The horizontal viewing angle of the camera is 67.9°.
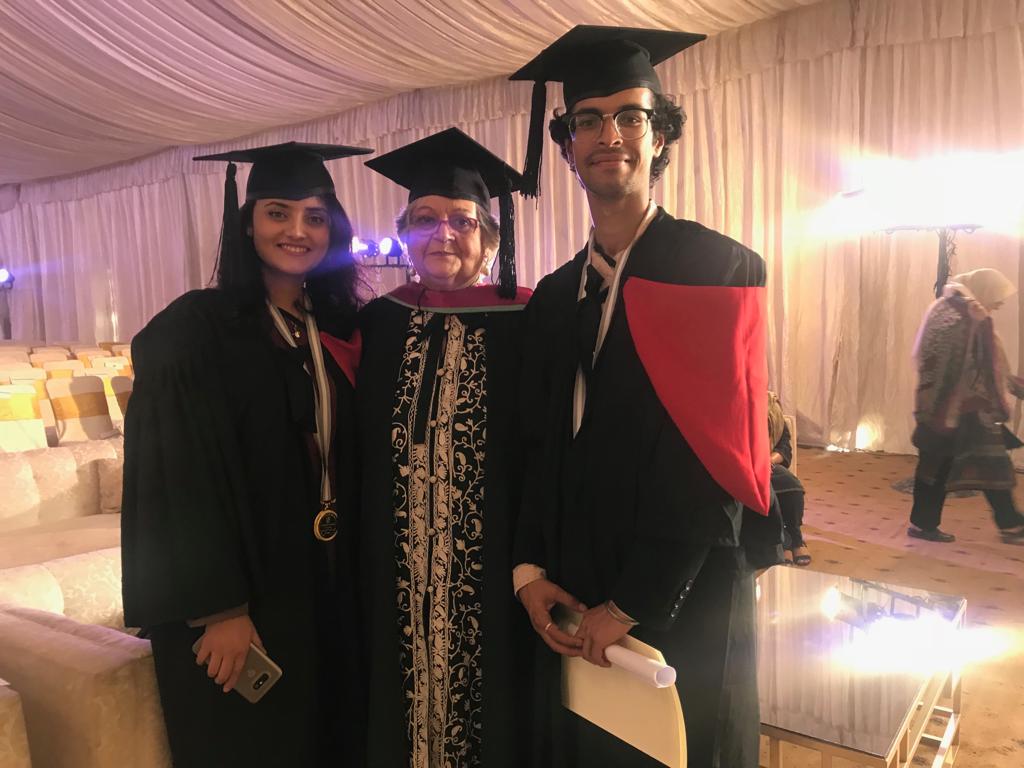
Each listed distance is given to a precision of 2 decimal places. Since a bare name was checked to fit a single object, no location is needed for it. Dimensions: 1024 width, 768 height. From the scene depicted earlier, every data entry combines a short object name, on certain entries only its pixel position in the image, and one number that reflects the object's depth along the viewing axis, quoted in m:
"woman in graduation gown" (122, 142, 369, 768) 1.40
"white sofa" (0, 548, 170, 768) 1.27
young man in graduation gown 1.23
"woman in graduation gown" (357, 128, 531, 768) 1.55
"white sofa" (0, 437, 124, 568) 2.86
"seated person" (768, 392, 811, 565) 3.63
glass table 1.76
